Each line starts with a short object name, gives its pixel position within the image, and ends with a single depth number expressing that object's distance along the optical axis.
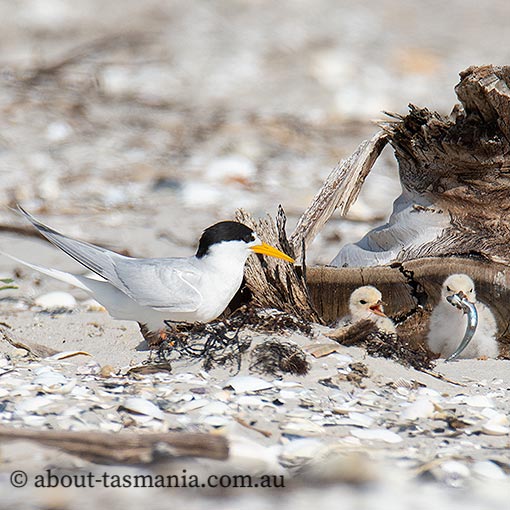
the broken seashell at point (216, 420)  6.27
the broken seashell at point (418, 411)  6.65
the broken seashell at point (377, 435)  6.21
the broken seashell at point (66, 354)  8.22
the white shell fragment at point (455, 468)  5.71
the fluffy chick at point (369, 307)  8.42
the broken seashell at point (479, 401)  6.99
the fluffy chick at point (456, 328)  8.55
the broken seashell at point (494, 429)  6.47
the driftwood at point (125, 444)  5.69
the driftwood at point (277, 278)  8.63
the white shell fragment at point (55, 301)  10.82
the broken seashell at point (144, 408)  6.38
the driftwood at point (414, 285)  8.73
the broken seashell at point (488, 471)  5.70
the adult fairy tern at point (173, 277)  8.12
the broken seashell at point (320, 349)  7.52
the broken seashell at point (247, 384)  6.93
